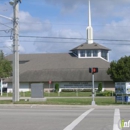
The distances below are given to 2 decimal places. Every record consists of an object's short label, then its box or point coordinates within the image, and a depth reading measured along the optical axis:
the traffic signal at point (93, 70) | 28.09
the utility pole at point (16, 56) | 30.20
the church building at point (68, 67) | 75.44
